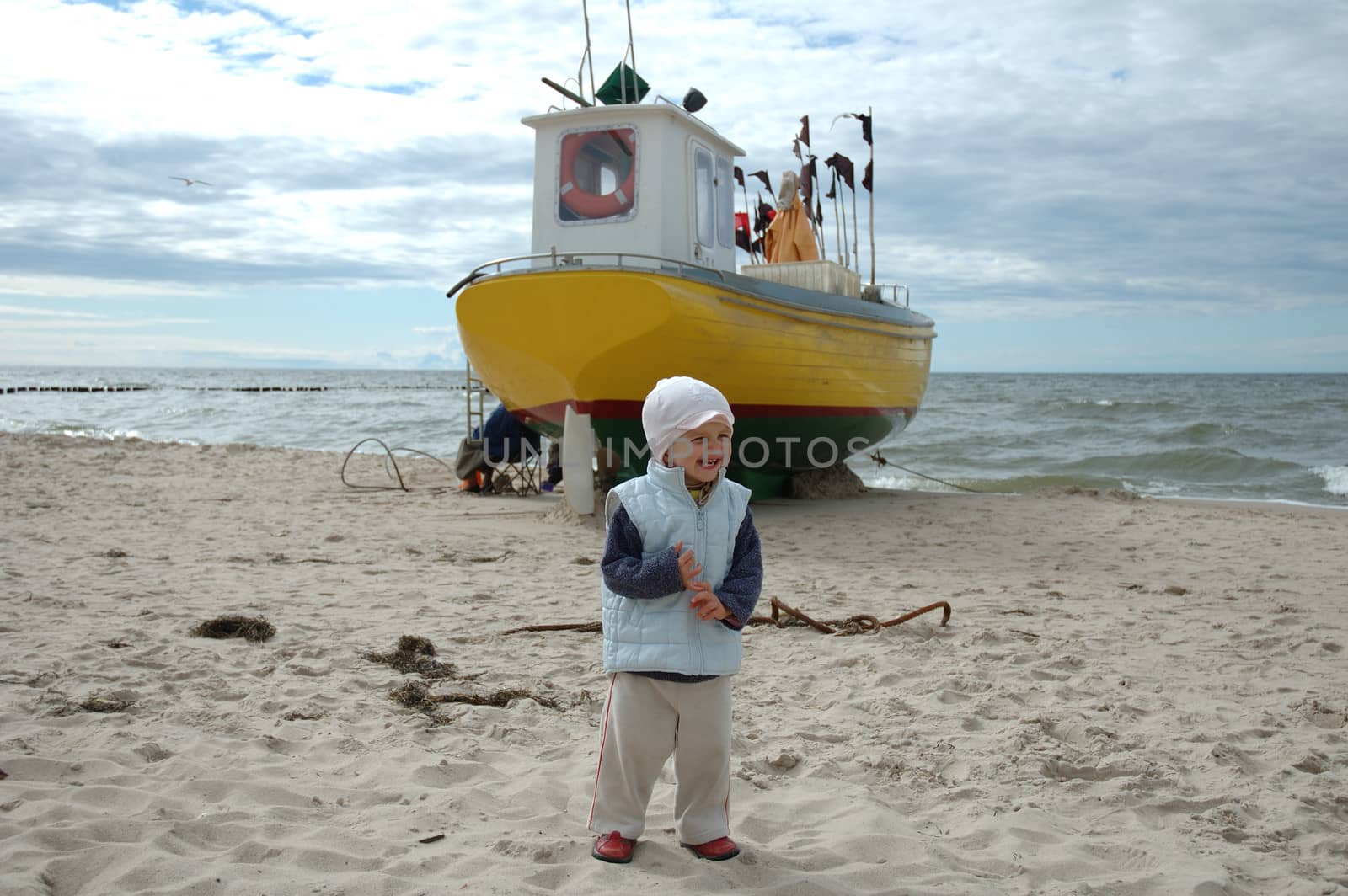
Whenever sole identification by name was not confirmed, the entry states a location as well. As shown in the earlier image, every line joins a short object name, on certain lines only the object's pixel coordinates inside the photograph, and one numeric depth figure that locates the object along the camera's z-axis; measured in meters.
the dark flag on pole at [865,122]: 11.13
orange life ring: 9.15
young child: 2.60
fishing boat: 8.16
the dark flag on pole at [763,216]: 11.73
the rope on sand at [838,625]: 4.99
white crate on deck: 10.05
